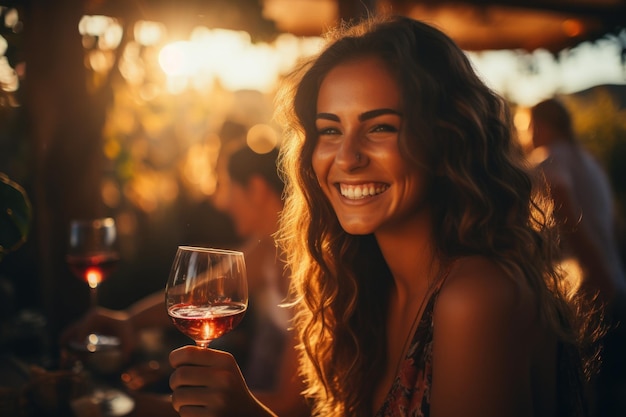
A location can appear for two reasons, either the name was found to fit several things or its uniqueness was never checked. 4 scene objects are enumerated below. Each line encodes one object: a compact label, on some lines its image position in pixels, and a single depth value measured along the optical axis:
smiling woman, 1.40
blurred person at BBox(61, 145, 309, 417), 3.06
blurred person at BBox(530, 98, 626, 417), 3.67
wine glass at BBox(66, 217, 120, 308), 2.49
